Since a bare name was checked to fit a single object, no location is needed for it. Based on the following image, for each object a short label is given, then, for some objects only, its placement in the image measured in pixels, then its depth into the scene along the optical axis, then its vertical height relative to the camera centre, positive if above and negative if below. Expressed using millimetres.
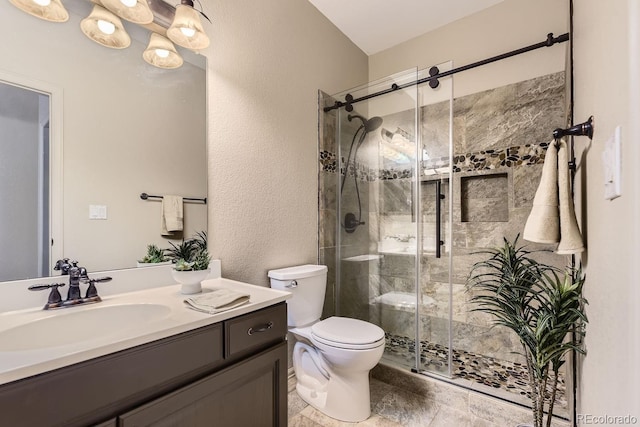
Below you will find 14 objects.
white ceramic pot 1223 -273
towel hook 911 +281
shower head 2506 +804
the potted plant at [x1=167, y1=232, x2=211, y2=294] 1227 -220
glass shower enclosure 2090 +101
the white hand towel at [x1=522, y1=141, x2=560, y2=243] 1082 +19
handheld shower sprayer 2537 +419
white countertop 642 -336
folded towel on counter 1033 -325
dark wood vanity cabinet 657 -479
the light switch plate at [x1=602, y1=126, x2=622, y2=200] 580 +102
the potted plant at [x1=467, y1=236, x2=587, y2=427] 1051 -389
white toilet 1605 -769
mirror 1038 +323
